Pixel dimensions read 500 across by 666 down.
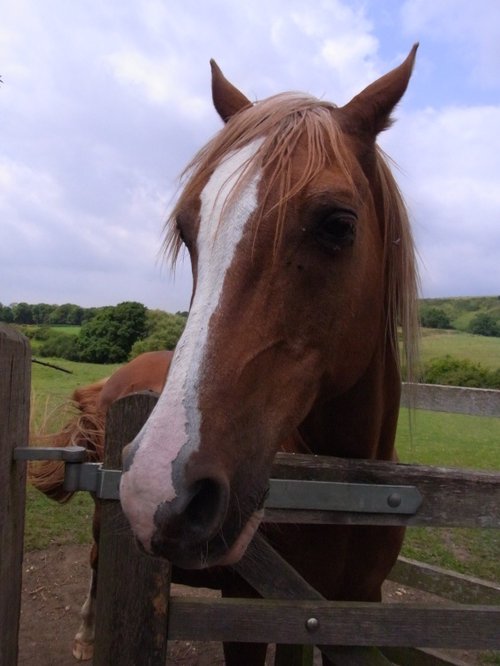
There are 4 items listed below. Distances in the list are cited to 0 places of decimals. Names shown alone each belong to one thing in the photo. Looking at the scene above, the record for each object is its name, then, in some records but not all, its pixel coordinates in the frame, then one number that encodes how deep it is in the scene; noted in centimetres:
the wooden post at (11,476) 146
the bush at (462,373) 752
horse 116
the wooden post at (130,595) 145
